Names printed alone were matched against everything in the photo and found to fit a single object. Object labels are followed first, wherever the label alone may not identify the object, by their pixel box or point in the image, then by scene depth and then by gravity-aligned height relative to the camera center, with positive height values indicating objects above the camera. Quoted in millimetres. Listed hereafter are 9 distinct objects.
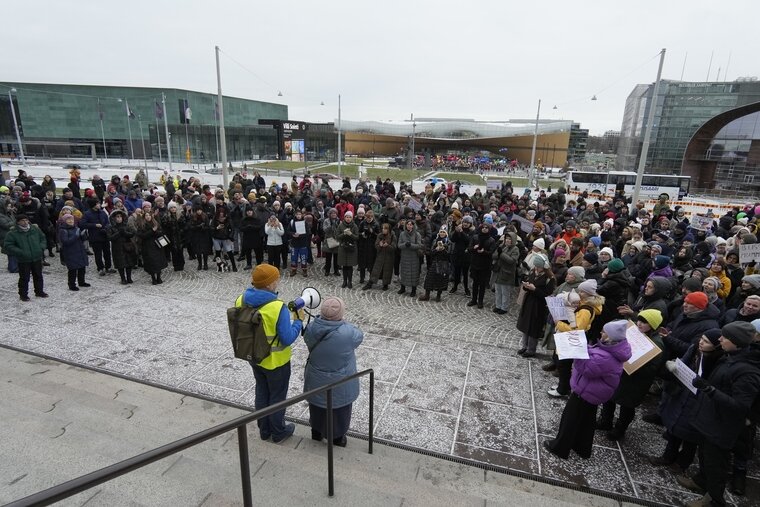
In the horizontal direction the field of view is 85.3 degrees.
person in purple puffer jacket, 3924 -2099
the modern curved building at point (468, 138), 77438 +5253
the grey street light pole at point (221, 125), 18694 +1431
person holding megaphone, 3758 -1617
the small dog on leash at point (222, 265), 10703 -2790
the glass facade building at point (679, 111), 45706 +6916
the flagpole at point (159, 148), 55534 +715
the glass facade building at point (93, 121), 62084 +4582
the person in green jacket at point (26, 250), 7777 -1887
